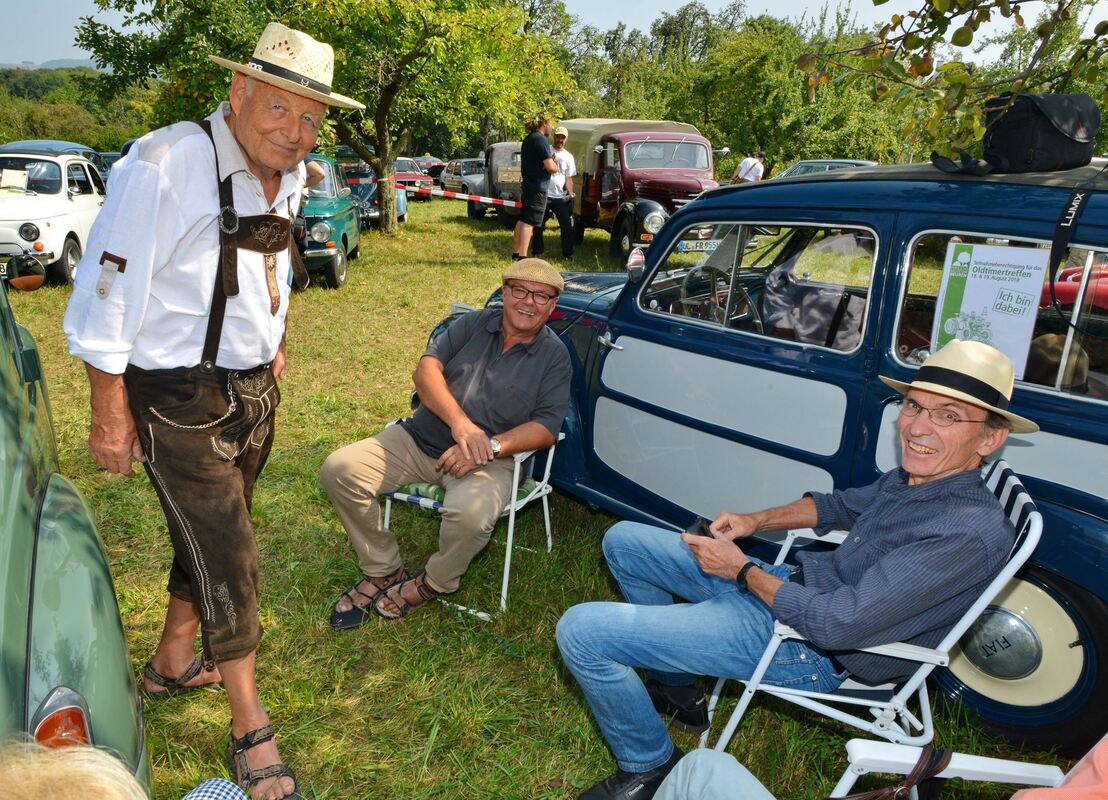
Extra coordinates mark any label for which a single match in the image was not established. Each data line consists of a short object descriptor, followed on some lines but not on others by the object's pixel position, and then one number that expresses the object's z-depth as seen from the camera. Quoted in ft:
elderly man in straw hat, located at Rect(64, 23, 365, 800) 6.46
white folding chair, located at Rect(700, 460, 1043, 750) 6.53
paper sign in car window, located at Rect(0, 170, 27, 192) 30.27
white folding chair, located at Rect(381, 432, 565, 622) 10.86
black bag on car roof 8.37
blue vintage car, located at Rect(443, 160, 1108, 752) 7.91
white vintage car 28.30
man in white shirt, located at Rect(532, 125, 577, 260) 39.24
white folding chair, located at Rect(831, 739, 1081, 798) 5.35
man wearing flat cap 10.82
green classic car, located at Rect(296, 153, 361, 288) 30.04
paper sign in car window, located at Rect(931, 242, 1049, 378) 7.99
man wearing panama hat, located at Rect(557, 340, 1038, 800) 6.51
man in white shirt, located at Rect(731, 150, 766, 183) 45.68
